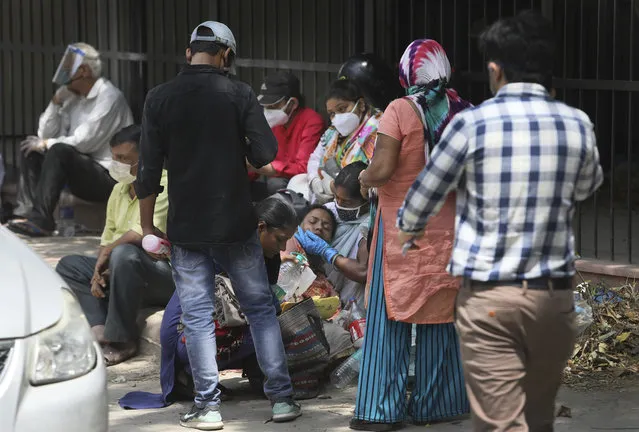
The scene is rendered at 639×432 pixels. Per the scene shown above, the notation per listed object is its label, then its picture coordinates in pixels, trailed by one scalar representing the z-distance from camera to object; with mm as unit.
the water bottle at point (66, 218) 15319
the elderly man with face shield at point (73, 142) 14861
